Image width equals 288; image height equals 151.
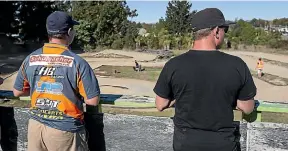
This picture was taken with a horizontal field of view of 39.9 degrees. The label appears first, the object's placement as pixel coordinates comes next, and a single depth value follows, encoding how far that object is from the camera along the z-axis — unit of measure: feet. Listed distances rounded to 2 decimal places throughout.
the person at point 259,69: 75.87
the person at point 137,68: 83.06
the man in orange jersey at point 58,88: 7.72
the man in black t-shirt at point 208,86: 6.77
